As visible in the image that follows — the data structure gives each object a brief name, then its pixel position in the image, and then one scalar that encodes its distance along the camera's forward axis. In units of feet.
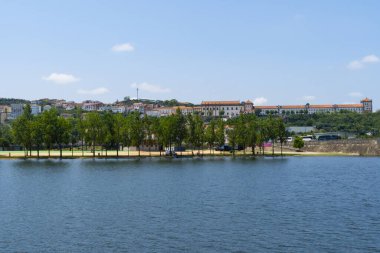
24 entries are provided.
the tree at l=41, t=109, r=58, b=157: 420.77
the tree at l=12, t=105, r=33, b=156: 434.30
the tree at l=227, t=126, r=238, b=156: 464.24
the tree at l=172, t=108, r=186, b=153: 449.48
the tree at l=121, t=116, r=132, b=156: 438.81
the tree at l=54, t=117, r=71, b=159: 429.38
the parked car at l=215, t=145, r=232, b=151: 525.59
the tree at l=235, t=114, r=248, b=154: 461.78
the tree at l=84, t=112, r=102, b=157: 440.86
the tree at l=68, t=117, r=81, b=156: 590.31
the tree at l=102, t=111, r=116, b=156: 443.73
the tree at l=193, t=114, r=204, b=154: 463.01
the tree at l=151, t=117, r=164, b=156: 447.42
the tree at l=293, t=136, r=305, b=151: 539.29
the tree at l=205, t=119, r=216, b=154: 466.29
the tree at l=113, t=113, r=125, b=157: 442.91
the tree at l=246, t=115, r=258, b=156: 466.29
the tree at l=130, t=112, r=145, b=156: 436.76
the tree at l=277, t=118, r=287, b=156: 489.26
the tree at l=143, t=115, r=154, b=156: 452.76
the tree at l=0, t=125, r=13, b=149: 598.75
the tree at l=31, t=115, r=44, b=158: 424.05
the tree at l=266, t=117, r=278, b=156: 485.56
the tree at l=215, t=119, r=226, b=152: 466.95
